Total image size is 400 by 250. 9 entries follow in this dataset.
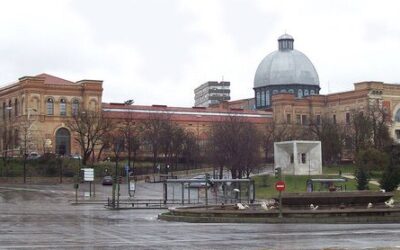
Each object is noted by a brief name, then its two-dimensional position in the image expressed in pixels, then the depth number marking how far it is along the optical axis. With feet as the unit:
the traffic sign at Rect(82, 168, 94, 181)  237.74
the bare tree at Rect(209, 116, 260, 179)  310.65
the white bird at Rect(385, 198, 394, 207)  137.02
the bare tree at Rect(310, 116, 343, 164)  367.86
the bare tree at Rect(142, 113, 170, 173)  374.02
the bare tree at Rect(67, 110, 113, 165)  358.84
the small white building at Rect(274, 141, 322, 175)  301.84
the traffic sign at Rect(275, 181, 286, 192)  122.31
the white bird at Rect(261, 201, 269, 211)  133.99
